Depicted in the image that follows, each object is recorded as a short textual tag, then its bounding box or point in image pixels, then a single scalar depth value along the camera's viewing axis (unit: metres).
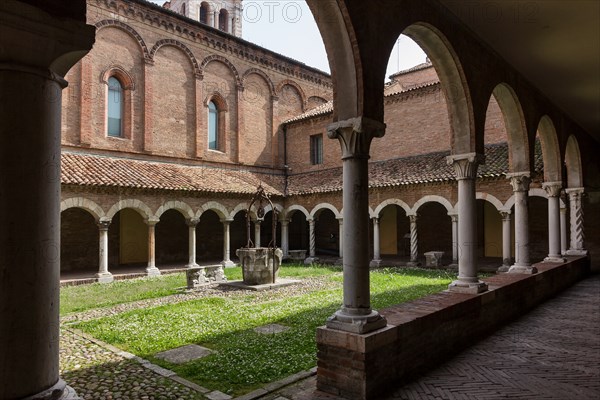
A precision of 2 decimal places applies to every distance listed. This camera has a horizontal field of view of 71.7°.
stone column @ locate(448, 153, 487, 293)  6.34
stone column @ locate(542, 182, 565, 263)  11.05
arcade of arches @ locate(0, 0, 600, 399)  1.91
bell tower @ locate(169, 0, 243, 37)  37.53
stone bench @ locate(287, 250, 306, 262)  20.34
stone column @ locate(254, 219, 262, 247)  18.72
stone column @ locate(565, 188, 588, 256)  12.83
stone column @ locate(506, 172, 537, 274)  8.70
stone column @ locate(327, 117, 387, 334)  4.12
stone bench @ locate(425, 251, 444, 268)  16.45
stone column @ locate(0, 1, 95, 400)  1.82
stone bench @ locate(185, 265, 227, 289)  11.97
